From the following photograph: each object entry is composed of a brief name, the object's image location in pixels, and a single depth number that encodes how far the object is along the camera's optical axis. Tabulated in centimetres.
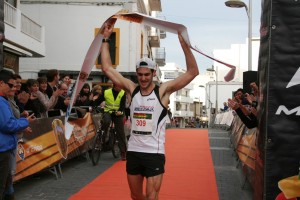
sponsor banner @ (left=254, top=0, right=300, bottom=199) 309
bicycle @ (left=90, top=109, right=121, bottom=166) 801
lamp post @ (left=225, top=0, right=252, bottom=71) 1632
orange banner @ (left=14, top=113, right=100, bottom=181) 537
